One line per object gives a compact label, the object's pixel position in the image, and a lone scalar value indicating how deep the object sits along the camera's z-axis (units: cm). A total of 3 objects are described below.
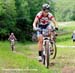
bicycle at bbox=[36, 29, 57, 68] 1252
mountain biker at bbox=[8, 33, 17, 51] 3699
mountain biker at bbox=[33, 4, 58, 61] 1287
